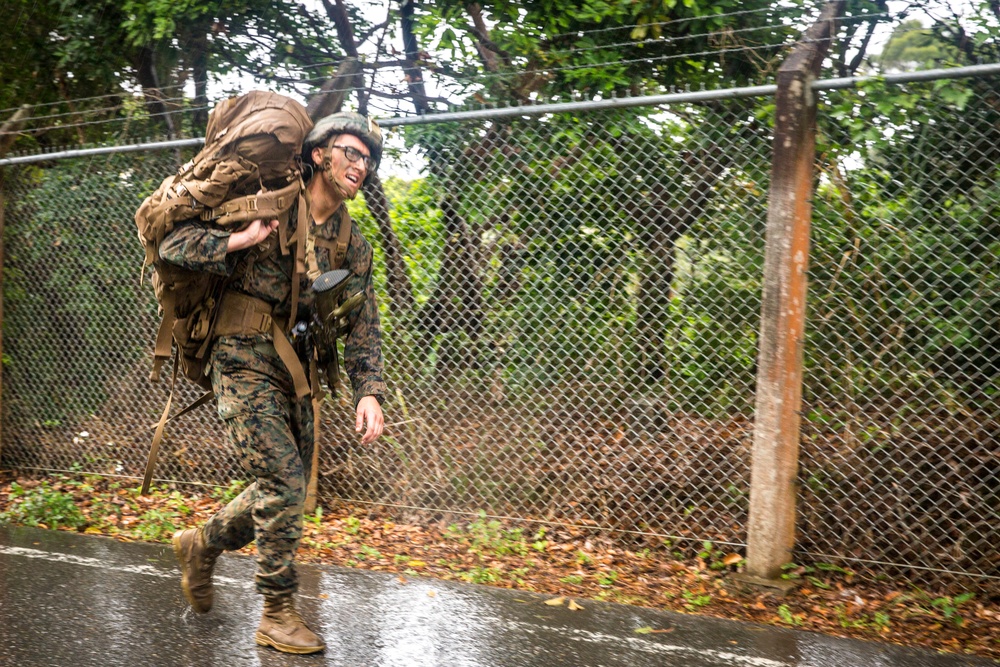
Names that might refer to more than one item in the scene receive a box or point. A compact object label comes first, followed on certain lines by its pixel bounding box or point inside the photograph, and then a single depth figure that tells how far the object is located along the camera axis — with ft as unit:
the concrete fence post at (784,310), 15.43
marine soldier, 11.85
